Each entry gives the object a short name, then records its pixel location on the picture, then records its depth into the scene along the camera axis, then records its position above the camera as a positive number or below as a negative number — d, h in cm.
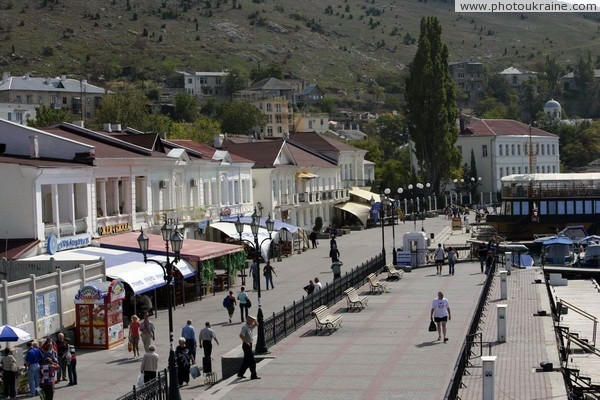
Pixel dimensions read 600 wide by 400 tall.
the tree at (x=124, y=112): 11000 +641
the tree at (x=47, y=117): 10819 +625
